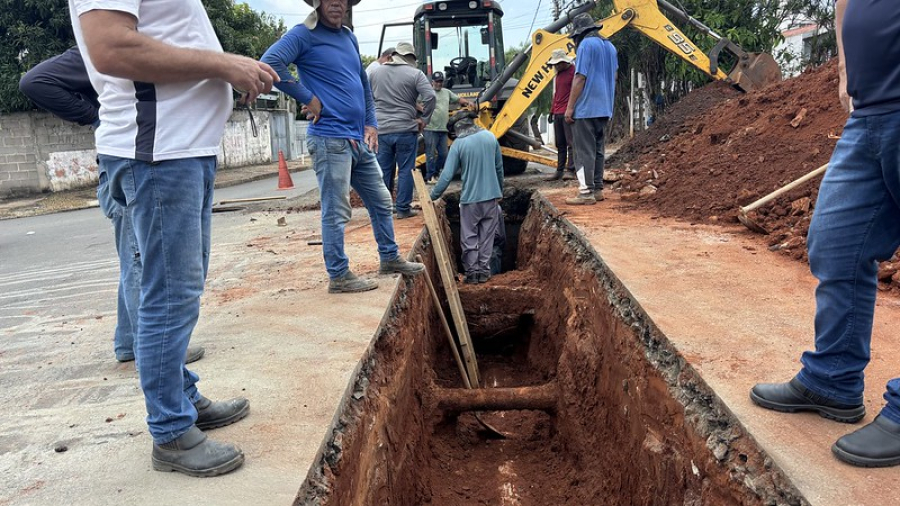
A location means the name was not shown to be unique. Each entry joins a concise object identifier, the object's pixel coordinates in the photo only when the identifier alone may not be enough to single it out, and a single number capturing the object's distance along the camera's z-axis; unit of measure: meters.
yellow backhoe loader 9.56
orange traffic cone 13.98
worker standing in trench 6.59
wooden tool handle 4.99
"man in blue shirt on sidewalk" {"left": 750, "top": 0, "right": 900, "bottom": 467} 1.87
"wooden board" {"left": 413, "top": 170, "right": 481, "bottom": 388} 5.46
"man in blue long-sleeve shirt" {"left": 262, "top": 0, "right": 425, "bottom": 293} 3.71
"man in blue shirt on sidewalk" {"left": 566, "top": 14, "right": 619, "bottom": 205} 6.58
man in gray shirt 6.87
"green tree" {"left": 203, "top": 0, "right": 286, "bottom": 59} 19.09
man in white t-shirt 1.77
